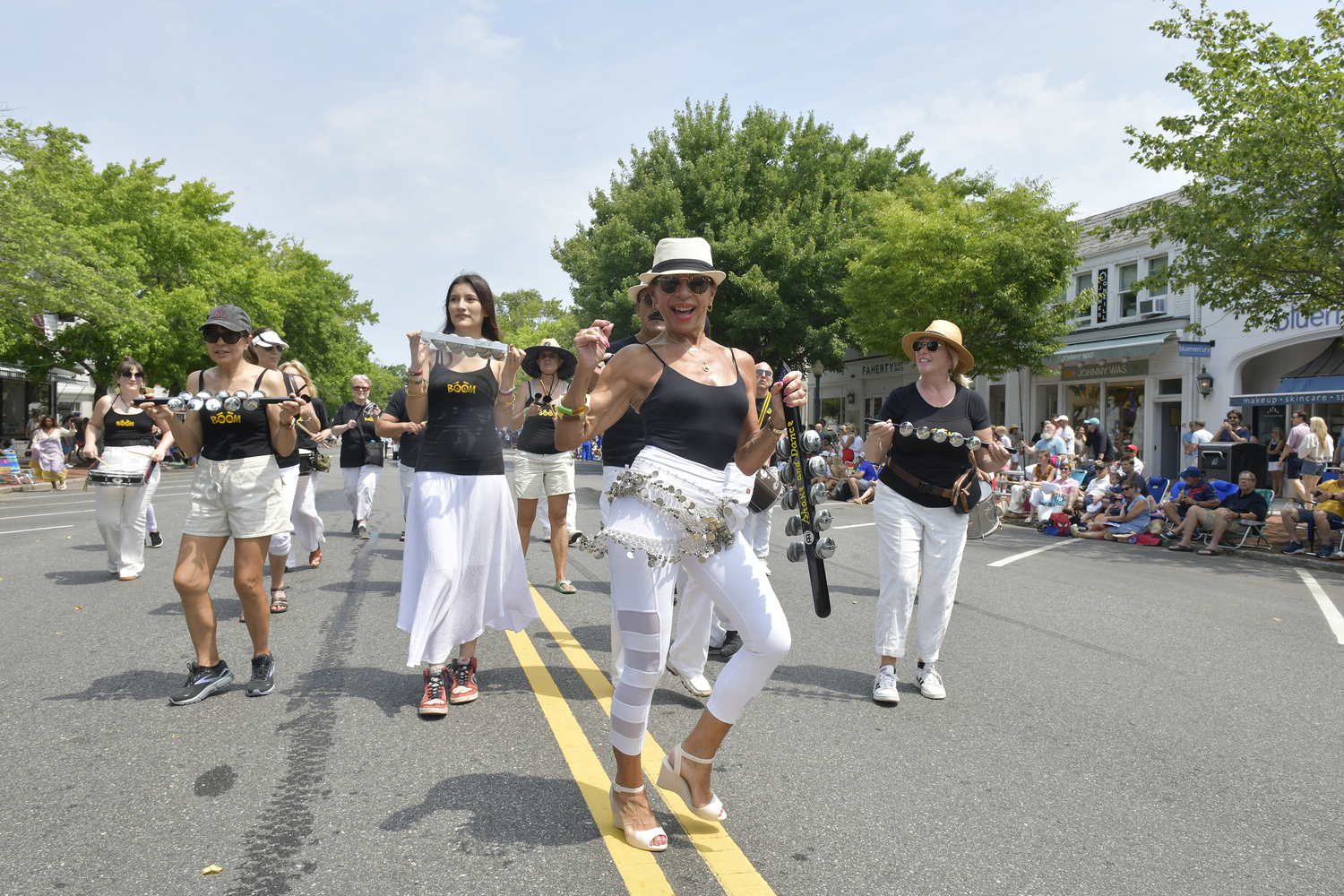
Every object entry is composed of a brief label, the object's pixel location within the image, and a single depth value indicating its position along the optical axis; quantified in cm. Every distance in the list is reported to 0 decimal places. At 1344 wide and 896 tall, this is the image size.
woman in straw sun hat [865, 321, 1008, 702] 471
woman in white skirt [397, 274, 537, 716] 430
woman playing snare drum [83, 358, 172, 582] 765
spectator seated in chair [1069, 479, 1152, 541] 1333
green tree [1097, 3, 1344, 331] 1148
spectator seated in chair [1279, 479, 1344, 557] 1127
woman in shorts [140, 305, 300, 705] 438
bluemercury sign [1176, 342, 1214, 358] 2298
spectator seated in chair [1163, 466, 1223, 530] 1246
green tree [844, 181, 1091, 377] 2134
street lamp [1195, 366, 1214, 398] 2336
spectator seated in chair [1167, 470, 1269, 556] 1213
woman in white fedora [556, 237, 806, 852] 290
